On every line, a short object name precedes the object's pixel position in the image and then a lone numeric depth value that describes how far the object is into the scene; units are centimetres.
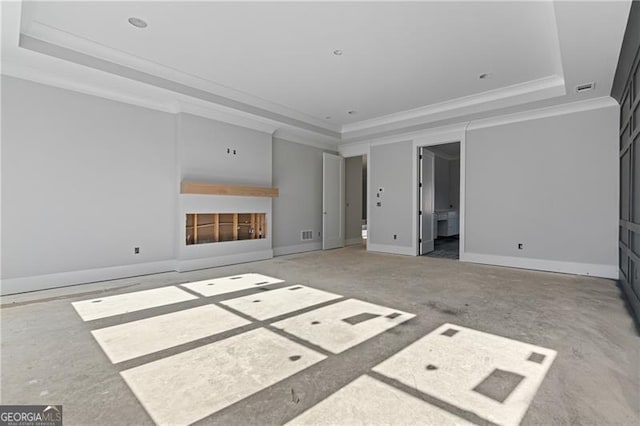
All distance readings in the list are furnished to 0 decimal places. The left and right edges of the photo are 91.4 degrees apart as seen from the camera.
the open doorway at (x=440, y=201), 715
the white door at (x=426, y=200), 706
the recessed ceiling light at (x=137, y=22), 321
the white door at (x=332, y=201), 791
